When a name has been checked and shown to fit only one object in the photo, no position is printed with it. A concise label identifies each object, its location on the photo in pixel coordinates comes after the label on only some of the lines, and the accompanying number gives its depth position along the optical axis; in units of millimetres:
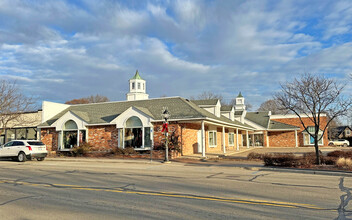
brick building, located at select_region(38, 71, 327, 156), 24219
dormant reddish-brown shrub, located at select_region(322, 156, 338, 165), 17011
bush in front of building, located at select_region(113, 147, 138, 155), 23752
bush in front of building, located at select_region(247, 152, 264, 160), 20906
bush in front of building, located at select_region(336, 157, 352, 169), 15184
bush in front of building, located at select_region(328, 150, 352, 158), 19641
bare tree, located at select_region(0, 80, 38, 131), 28938
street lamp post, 19734
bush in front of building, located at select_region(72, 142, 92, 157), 25281
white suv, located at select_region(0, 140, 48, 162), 21016
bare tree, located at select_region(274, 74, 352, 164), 17500
